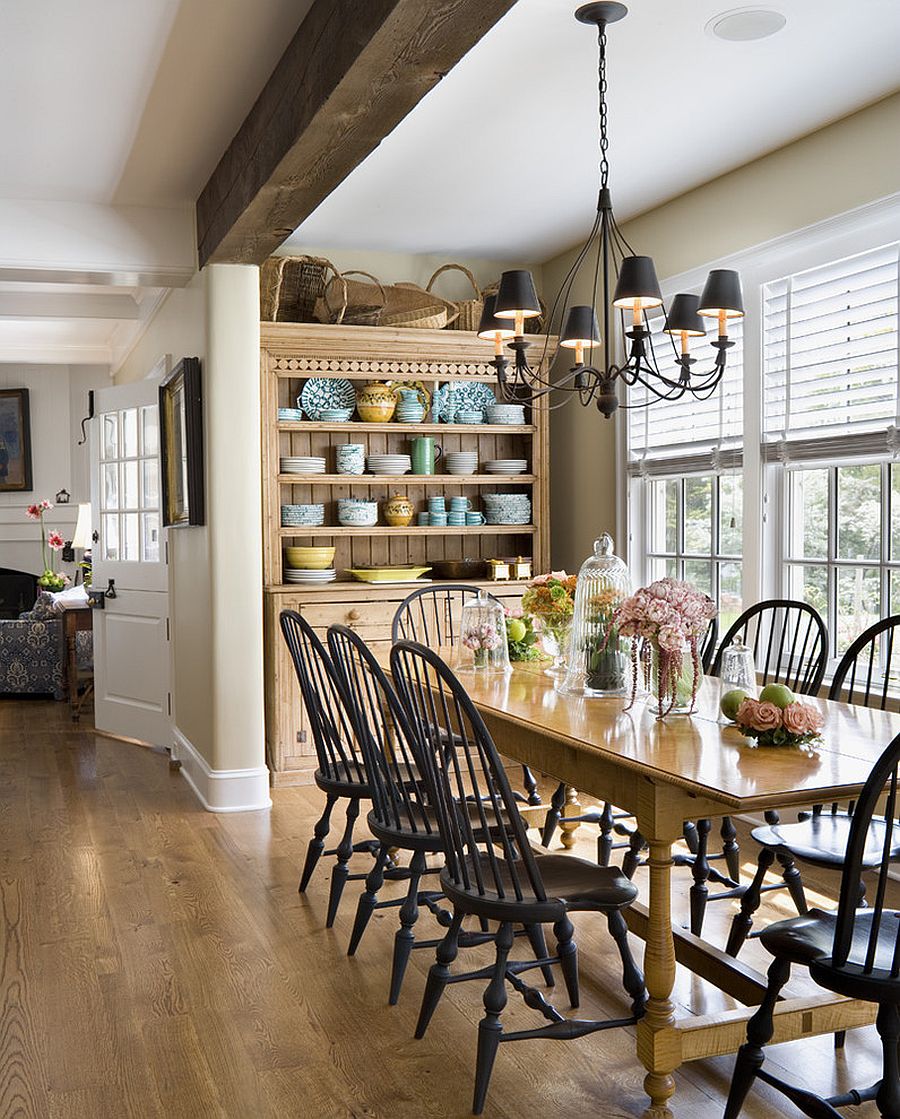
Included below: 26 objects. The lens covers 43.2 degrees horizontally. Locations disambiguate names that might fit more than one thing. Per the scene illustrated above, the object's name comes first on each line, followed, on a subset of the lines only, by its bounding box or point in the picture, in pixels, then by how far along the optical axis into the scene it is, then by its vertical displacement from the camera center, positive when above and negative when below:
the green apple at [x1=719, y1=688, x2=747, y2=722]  2.82 -0.44
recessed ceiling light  3.43 +1.53
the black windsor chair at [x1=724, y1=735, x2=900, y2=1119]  2.04 -0.83
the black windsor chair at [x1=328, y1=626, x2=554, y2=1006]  2.95 -0.80
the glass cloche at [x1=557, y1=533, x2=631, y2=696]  3.25 -0.34
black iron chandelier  3.28 +0.65
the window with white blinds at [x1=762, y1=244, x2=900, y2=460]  4.18 +0.64
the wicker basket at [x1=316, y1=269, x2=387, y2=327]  5.92 +1.18
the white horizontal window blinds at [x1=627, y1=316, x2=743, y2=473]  5.03 +0.48
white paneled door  6.36 -0.23
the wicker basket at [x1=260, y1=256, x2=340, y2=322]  5.79 +1.24
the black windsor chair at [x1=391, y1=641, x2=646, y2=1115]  2.45 -0.83
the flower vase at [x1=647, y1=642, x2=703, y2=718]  2.93 -0.43
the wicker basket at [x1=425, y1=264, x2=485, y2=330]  6.20 +1.16
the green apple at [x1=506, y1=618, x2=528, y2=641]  3.99 -0.37
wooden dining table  2.34 -0.56
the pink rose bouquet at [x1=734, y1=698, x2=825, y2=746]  2.60 -0.46
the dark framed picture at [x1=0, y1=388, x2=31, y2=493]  10.66 +0.82
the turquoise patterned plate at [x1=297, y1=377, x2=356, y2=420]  6.00 +0.70
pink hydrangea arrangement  2.83 -0.25
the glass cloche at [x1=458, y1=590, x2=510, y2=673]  3.74 -0.36
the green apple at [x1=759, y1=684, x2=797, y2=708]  2.67 -0.41
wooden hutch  5.68 +0.23
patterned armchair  8.30 -0.91
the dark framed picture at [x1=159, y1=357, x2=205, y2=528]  5.16 +0.41
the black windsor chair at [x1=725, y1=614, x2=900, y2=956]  2.79 -0.81
